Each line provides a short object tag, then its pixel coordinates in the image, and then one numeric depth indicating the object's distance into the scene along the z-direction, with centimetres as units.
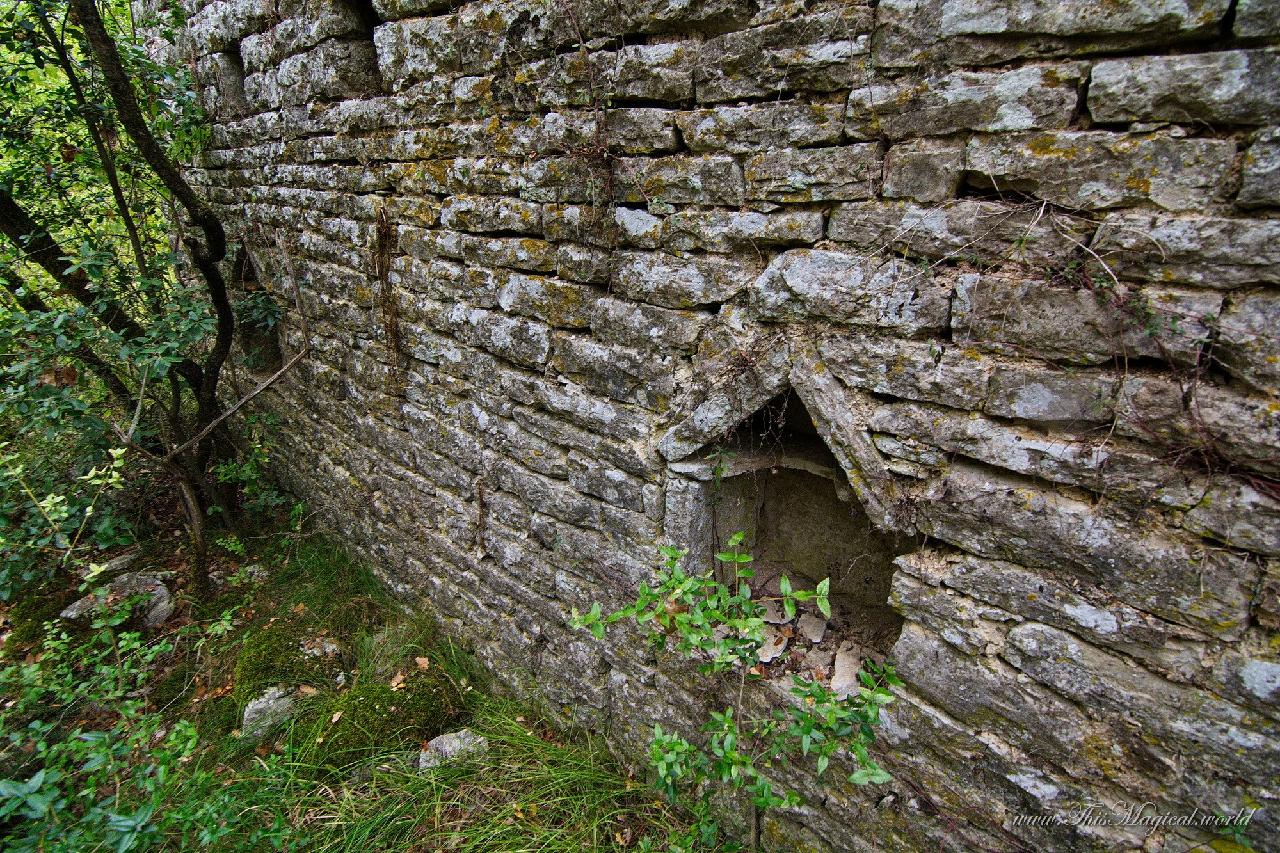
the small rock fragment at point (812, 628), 233
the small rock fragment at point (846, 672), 210
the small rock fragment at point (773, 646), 230
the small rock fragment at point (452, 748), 289
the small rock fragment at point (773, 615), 241
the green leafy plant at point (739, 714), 175
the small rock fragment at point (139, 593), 388
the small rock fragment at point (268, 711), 316
